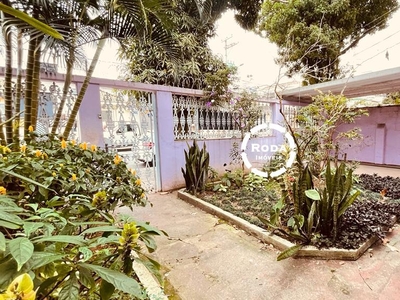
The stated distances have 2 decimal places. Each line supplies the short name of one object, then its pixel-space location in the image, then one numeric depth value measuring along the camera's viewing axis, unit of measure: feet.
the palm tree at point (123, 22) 7.58
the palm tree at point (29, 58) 6.46
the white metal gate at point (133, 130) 11.95
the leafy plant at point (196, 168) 12.95
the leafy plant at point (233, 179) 14.76
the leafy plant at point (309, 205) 7.06
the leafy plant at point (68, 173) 4.06
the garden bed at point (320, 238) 7.01
